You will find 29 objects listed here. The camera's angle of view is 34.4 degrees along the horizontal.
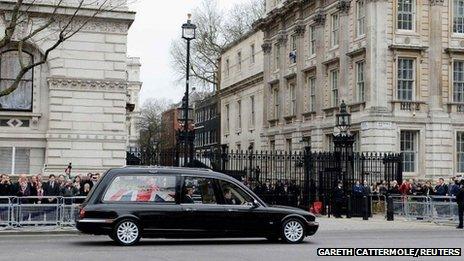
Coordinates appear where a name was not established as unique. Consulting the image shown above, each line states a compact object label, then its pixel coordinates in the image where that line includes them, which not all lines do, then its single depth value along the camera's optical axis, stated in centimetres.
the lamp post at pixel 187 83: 2886
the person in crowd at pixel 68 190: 2331
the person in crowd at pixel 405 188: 3266
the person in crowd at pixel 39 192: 2261
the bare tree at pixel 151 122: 10519
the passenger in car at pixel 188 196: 1738
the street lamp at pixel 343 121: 3198
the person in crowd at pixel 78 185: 2380
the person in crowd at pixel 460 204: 2514
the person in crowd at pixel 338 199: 2961
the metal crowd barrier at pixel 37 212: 2152
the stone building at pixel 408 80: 4050
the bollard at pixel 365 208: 2895
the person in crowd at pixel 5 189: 2319
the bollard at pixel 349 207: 3027
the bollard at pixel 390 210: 2854
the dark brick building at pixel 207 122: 8062
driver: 1752
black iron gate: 3161
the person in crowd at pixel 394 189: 3300
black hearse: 1688
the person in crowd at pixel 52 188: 2378
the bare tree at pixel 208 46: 7650
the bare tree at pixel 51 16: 2948
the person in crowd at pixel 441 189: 3055
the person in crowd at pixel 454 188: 2856
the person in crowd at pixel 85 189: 2372
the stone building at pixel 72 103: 3067
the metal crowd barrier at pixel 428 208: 2709
